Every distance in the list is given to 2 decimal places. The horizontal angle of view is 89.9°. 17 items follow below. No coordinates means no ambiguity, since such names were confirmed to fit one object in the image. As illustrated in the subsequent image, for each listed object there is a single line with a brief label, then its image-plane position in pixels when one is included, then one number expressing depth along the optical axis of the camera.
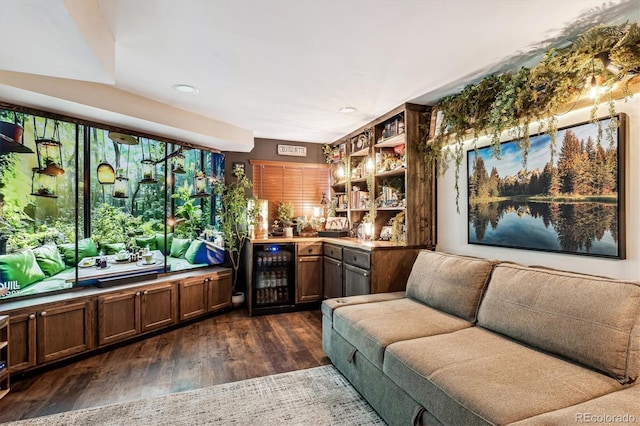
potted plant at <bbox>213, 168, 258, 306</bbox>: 4.47
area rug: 2.10
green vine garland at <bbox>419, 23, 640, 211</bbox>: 1.83
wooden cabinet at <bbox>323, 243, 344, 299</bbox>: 4.03
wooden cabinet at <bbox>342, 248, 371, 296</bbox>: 3.41
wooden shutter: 4.95
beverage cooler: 4.35
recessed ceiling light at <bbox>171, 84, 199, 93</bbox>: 2.92
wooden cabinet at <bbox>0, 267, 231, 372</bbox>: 2.60
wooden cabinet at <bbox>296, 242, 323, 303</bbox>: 4.41
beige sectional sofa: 1.40
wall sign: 5.04
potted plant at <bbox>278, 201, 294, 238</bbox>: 4.88
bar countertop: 3.38
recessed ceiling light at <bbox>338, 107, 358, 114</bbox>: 3.56
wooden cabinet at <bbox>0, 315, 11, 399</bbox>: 2.34
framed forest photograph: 2.03
